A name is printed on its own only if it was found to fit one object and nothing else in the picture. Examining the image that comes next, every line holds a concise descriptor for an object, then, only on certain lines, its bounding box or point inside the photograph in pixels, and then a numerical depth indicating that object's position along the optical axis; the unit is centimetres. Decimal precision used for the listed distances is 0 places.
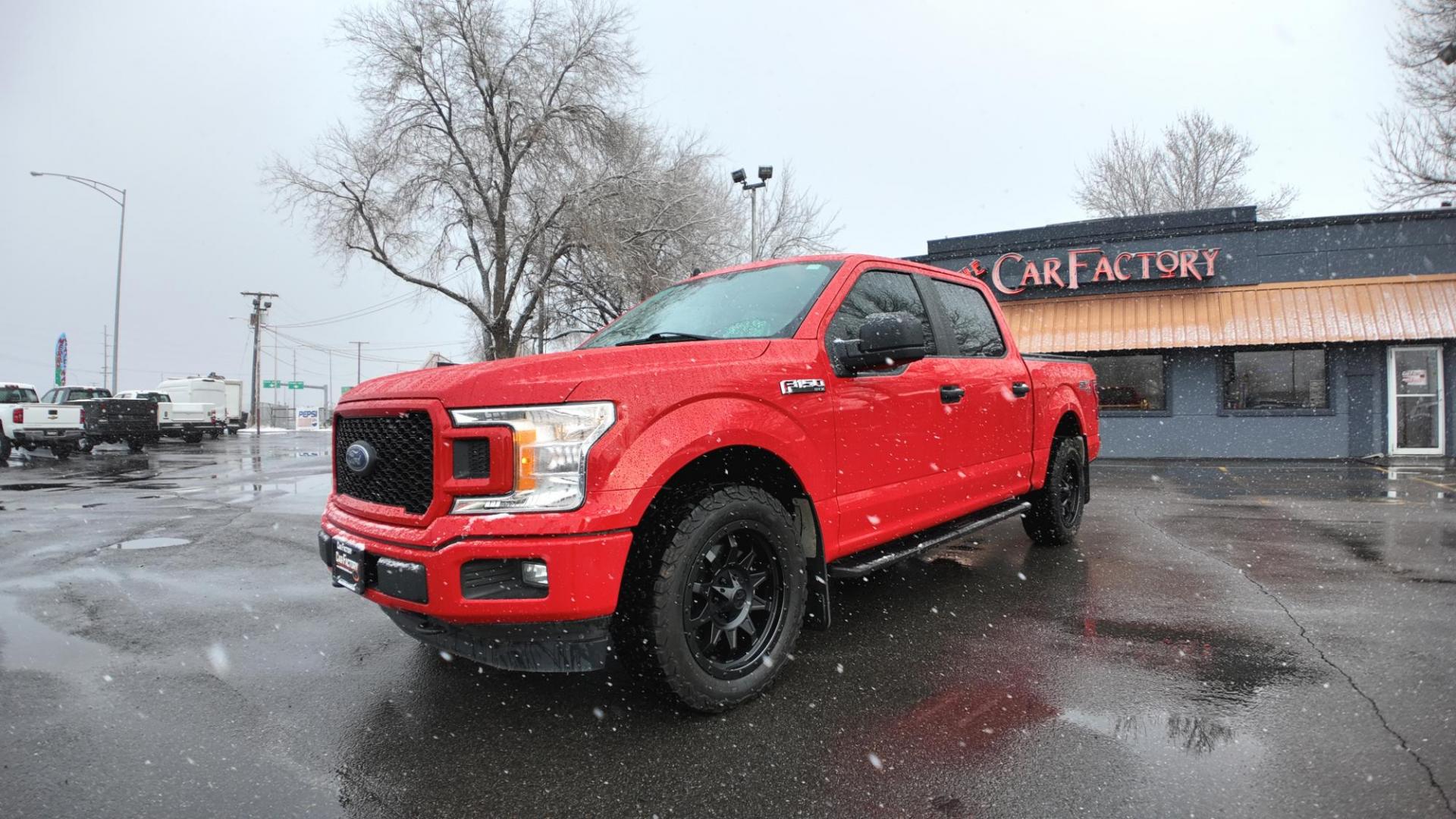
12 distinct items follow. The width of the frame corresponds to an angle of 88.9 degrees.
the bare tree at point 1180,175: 3170
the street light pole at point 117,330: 3120
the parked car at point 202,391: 3359
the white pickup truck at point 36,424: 1825
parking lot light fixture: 2136
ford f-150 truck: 249
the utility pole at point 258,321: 4538
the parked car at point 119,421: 2052
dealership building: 1502
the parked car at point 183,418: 2623
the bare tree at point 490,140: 2225
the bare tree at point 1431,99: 1870
